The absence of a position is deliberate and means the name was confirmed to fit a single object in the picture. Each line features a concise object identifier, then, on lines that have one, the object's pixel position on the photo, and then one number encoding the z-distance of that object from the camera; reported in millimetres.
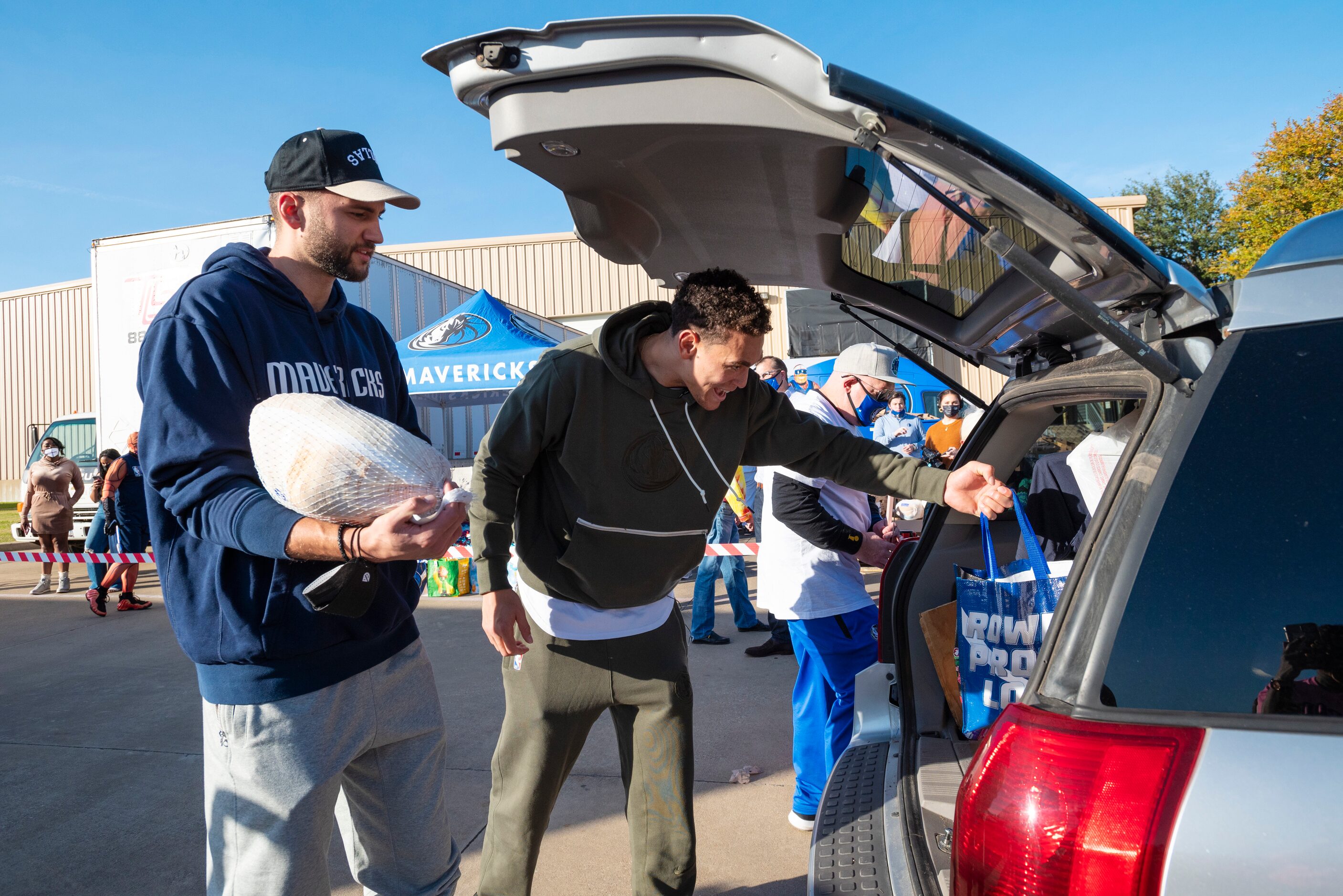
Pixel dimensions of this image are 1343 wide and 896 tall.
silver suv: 1044
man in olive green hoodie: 2205
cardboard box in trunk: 2273
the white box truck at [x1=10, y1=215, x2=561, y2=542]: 8648
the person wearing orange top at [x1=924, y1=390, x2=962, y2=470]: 8984
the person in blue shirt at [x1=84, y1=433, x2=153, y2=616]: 7852
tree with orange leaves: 19594
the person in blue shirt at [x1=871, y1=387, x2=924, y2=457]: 7895
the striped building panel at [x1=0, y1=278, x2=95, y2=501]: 25938
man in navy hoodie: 1548
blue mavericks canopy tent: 9234
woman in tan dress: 9102
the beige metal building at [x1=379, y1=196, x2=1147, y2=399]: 25625
